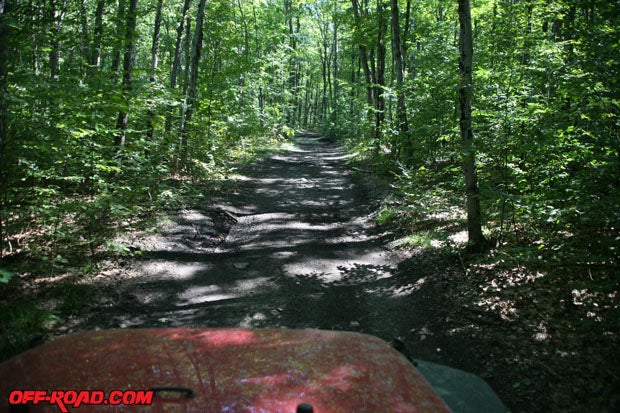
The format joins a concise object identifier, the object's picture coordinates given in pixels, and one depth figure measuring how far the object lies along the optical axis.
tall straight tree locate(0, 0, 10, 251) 4.54
